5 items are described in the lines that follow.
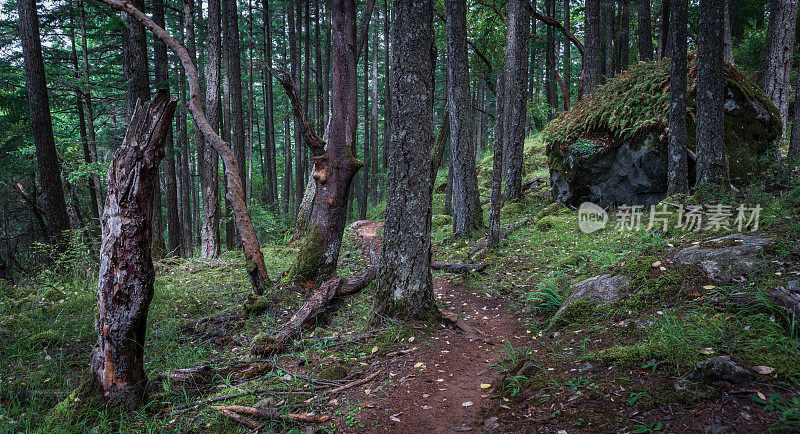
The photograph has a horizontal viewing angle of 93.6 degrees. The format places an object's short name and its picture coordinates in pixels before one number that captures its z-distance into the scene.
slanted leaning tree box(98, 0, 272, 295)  4.97
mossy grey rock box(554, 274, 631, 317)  4.30
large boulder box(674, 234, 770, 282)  3.67
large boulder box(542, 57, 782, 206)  7.56
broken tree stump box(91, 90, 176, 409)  3.10
